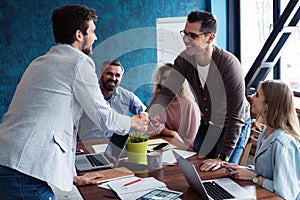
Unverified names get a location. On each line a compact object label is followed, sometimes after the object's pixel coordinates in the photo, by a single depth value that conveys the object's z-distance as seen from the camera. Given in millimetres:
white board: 4285
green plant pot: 2150
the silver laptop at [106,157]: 2141
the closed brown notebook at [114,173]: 1933
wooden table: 1707
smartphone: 2452
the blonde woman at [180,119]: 2881
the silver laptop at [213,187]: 1651
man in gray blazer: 1586
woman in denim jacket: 1811
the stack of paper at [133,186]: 1724
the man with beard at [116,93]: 3270
